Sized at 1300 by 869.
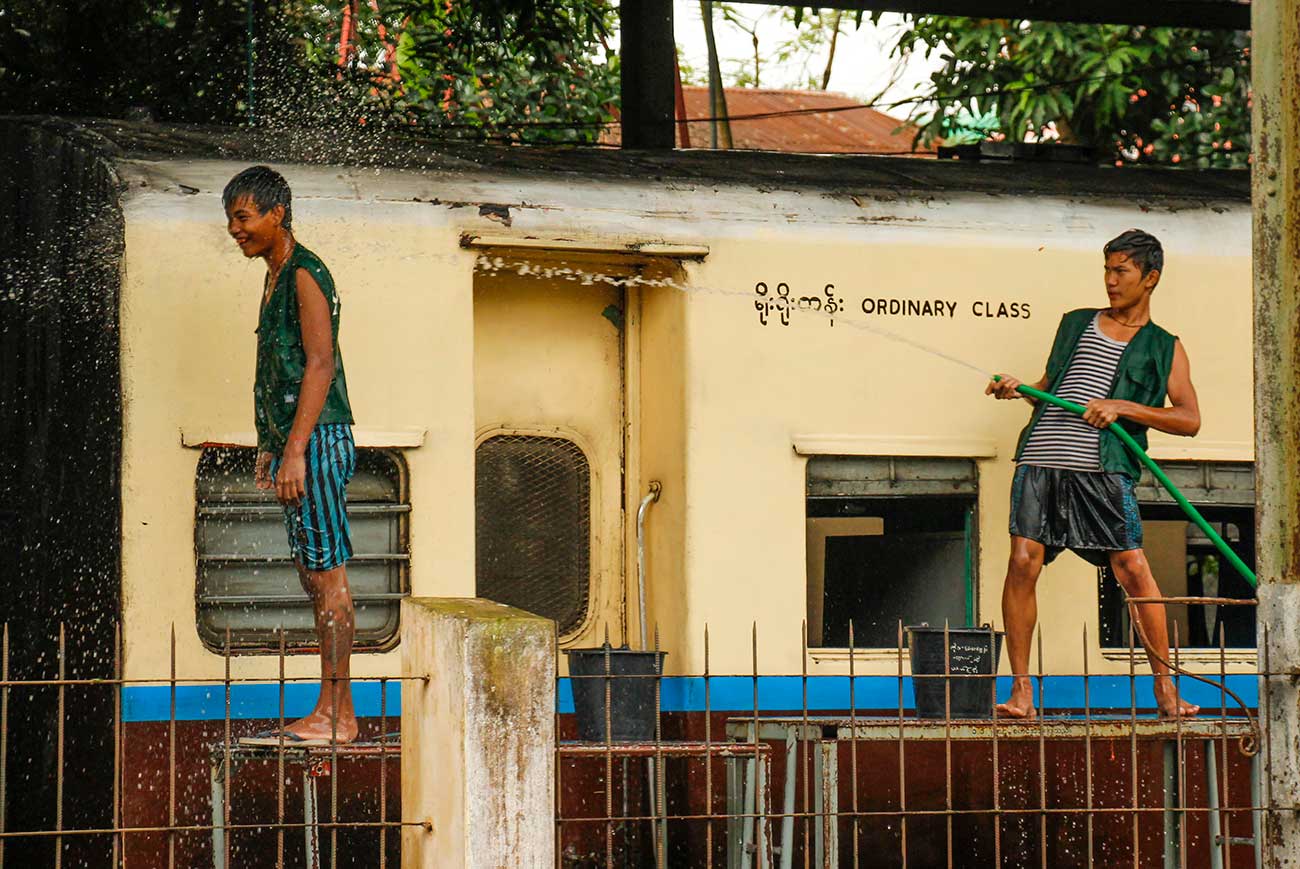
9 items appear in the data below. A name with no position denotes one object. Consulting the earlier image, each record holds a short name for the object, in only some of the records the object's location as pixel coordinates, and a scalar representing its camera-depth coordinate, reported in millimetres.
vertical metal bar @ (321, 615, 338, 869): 11625
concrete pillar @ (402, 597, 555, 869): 11469
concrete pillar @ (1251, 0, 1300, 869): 12781
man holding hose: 16922
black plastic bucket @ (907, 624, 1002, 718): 16203
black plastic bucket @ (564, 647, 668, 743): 15703
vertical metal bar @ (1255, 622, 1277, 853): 12789
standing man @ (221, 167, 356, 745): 15055
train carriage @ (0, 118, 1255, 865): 15781
